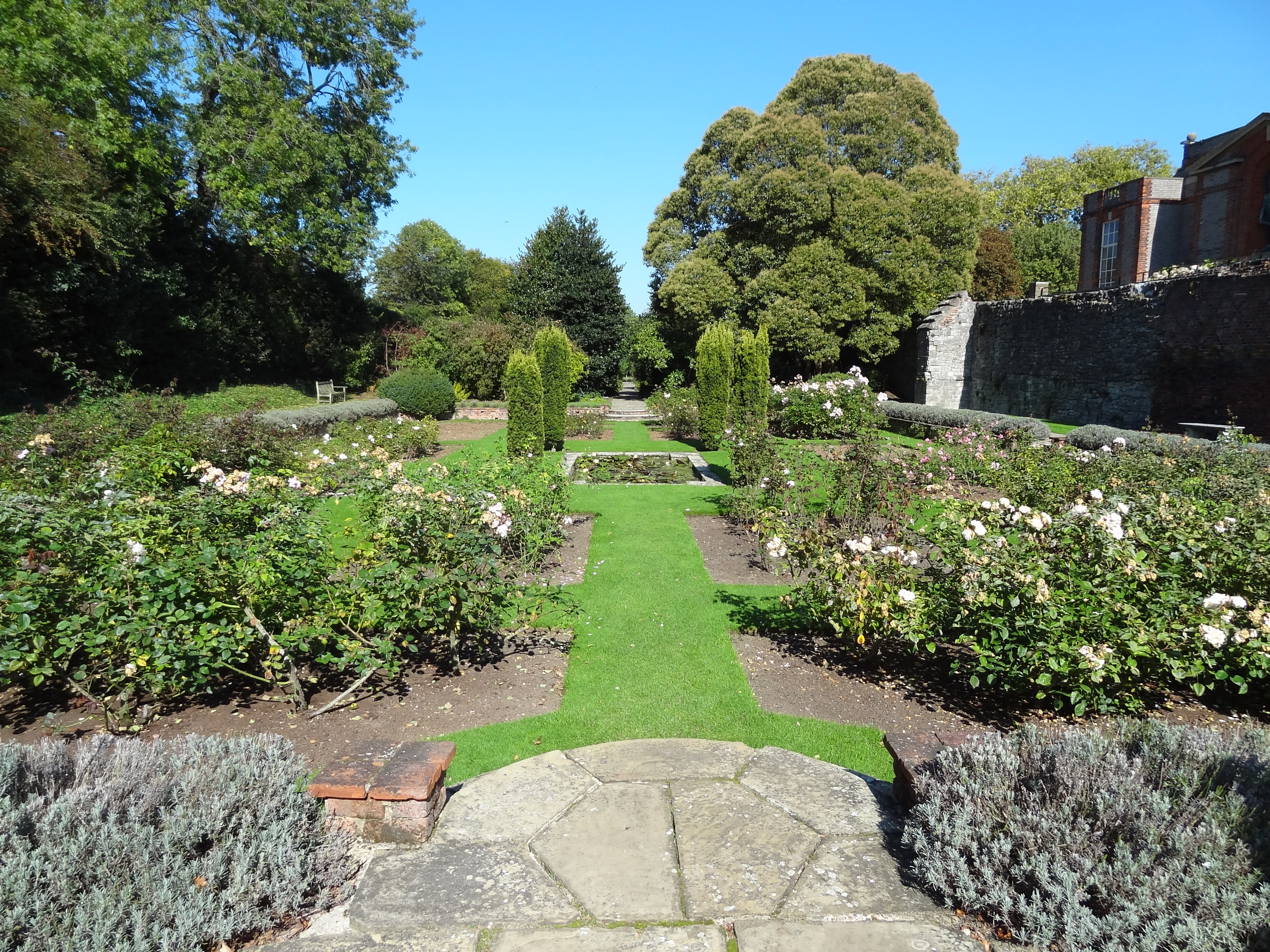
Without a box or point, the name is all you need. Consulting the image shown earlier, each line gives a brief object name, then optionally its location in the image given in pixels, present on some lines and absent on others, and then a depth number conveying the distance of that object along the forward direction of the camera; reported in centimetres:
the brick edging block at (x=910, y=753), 255
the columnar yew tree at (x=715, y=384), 1435
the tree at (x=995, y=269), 3120
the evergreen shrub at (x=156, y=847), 176
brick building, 2148
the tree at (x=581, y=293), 2845
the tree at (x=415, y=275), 4256
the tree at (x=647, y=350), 2666
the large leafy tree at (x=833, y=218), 2127
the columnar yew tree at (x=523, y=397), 1277
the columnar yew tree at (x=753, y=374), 1302
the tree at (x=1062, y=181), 3481
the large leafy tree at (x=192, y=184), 1448
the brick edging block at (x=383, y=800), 240
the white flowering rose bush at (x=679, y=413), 1619
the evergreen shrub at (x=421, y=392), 1981
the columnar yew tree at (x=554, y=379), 1510
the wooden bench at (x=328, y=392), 2169
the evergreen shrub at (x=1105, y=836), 183
